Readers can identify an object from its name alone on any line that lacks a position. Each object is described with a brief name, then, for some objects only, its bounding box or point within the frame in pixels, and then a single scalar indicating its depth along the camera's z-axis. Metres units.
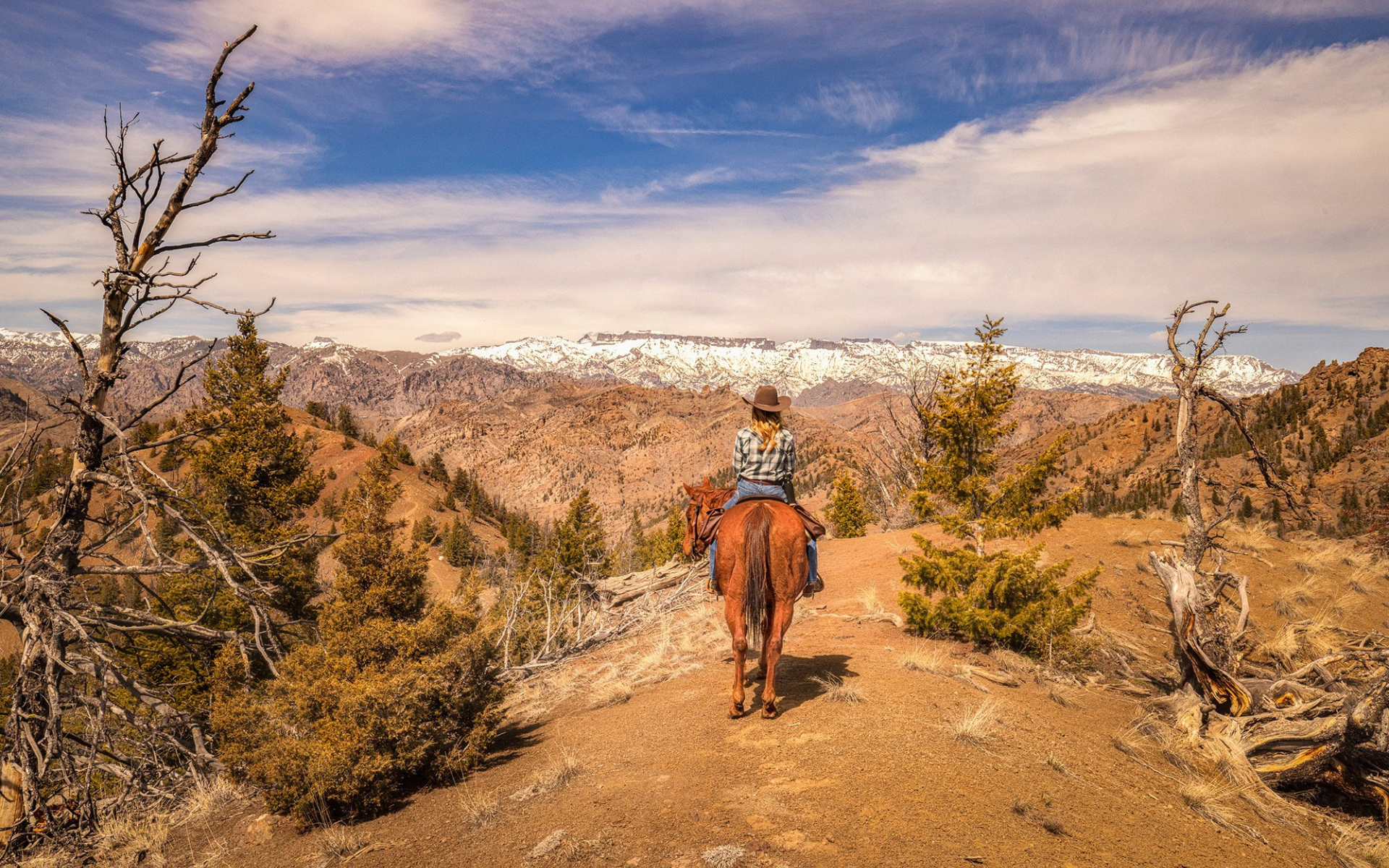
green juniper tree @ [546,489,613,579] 41.28
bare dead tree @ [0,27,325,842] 5.67
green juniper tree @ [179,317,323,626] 19.95
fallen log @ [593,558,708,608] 18.12
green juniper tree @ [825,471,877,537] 36.09
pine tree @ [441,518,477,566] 66.06
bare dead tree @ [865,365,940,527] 27.63
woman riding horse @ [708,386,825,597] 7.90
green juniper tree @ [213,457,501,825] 6.77
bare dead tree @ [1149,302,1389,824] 6.89
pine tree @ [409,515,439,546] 64.81
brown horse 7.38
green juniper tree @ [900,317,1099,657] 10.98
